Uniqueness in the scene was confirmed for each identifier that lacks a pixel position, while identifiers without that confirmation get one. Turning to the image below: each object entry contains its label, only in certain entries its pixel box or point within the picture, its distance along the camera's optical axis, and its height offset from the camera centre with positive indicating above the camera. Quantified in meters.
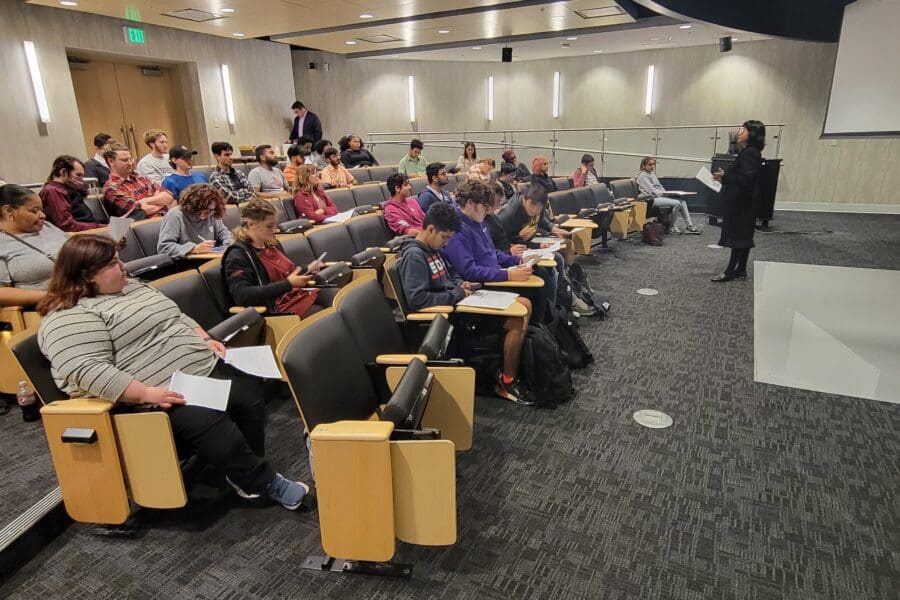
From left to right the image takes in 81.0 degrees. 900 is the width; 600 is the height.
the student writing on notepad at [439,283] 2.64 -0.70
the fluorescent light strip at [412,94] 12.22 +1.05
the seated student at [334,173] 6.60 -0.36
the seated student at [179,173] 4.59 -0.22
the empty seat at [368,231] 4.08 -0.69
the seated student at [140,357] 1.71 -0.70
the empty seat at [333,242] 3.55 -0.66
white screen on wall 6.09 +0.64
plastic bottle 2.61 -1.19
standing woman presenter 4.84 -0.58
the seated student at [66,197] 3.54 -0.30
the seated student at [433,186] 4.67 -0.41
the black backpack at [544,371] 2.80 -1.20
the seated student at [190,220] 3.22 -0.44
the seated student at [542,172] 6.23 -0.43
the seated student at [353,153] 8.52 -0.16
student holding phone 2.59 -0.61
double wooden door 7.77 +0.70
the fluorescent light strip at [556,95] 11.97 +0.92
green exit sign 7.49 +1.56
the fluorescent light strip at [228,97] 9.01 +0.81
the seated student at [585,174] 7.68 -0.54
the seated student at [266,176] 5.59 -0.32
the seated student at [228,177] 5.04 -0.29
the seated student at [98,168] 5.54 -0.19
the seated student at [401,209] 4.51 -0.58
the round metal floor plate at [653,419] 2.66 -1.40
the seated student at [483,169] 6.33 -0.35
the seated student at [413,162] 8.22 -0.32
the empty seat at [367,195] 5.80 -0.57
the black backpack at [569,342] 3.29 -1.23
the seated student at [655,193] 7.68 -0.82
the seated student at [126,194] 3.98 -0.34
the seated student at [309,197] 4.73 -0.46
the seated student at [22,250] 2.46 -0.46
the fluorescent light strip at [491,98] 12.55 +0.94
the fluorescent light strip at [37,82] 6.41 +0.82
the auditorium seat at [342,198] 5.43 -0.55
